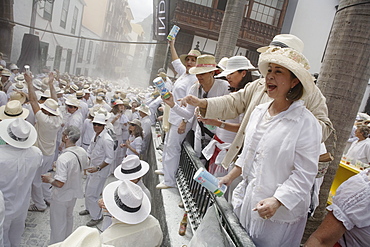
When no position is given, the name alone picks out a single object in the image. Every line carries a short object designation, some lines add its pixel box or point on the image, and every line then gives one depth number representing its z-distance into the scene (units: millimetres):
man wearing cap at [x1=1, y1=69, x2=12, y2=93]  9680
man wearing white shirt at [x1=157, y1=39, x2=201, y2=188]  4133
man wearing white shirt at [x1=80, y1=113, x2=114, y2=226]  5855
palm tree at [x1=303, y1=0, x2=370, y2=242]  2648
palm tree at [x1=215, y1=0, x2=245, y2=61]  7336
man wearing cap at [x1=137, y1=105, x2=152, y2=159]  8641
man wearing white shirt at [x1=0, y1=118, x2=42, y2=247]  3668
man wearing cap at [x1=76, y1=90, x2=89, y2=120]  8984
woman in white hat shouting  1646
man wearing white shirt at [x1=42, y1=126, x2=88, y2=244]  4223
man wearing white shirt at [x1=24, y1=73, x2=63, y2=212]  5554
